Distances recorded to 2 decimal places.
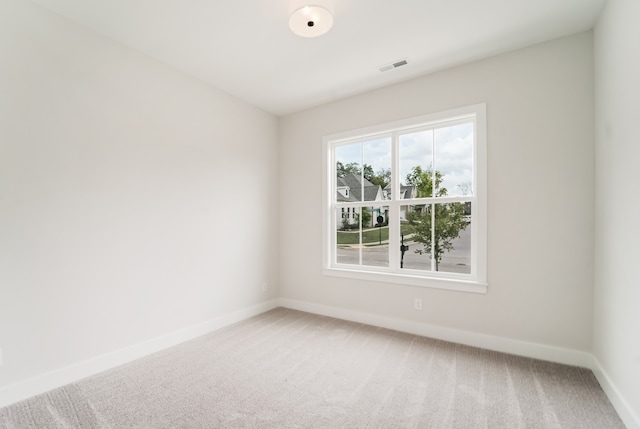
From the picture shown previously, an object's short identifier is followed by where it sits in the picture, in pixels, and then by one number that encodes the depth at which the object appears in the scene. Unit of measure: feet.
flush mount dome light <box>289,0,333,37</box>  6.60
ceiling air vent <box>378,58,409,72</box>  9.51
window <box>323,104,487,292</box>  9.70
